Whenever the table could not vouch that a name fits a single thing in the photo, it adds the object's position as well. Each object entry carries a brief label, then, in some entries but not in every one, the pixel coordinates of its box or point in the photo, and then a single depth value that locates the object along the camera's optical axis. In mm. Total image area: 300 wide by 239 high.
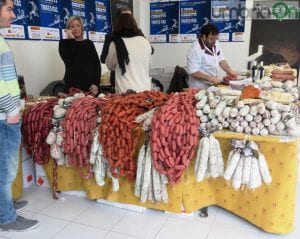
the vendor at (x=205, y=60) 3357
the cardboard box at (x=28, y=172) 2620
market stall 1857
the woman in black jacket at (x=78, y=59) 2975
